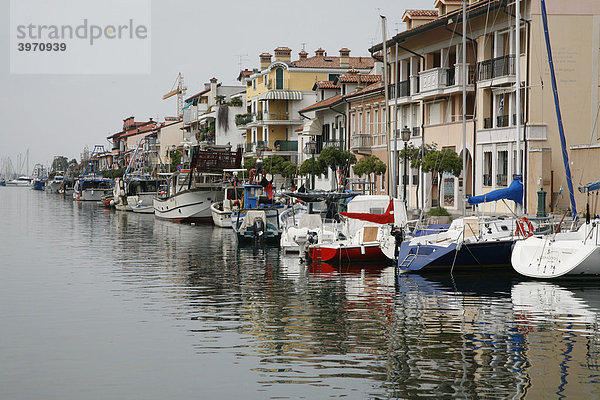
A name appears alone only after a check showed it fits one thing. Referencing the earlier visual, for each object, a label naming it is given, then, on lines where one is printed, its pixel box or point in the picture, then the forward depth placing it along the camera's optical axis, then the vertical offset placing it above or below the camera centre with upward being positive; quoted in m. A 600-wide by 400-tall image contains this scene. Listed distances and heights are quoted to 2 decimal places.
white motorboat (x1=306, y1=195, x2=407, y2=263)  32.84 -2.55
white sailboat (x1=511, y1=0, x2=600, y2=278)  26.80 -2.53
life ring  30.02 -1.91
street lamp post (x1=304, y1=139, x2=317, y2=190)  64.31 +1.81
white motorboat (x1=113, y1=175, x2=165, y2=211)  88.88 -1.78
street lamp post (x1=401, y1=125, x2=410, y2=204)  40.84 +1.87
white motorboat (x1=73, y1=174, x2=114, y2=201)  121.75 -1.90
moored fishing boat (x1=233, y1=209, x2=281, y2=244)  43.97 -2.76
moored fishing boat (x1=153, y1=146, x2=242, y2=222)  66.69 -0.74
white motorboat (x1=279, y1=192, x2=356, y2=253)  35.16 -2.16
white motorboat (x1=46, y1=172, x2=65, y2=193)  182.85 -2.14
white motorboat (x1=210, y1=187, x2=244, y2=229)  58.94 -2.28
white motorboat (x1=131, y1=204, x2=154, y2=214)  86.06 -3.40
